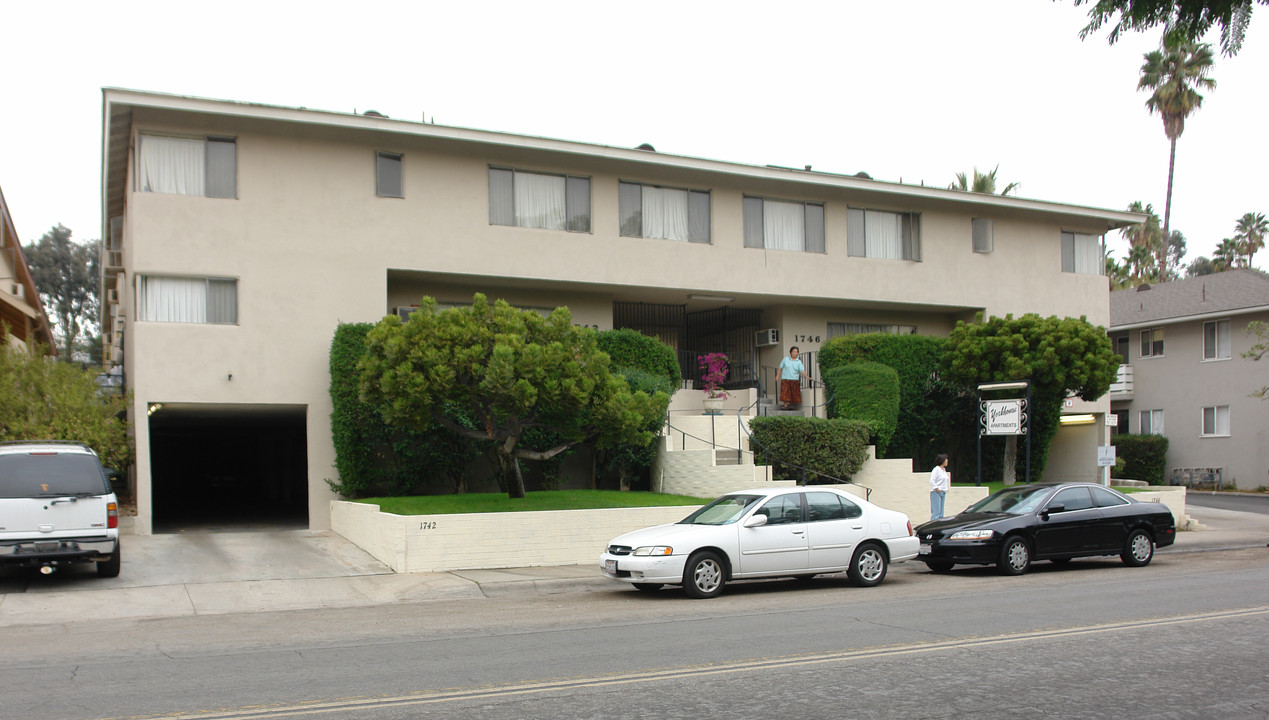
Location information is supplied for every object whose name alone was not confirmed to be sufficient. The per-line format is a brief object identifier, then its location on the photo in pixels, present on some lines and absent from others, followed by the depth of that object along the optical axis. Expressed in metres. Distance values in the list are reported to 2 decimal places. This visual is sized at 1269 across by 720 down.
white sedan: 12.41
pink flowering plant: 23.28
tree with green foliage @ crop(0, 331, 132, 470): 17.95
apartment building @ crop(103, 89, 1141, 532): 19.25
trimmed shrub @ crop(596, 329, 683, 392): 21.36
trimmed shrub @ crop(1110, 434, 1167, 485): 38.59
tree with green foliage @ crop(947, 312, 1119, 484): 23.19
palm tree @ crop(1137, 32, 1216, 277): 50.18
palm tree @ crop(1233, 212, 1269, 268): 62.88
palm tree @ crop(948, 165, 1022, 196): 39.78
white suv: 12.68
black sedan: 14.74
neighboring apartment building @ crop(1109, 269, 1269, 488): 36.28
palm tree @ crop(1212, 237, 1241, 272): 63.25
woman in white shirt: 18.36
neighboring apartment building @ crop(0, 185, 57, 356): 28.70
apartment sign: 20.70
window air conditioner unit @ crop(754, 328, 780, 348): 25.83
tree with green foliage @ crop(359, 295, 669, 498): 14.90
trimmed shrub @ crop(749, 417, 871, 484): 20.61
